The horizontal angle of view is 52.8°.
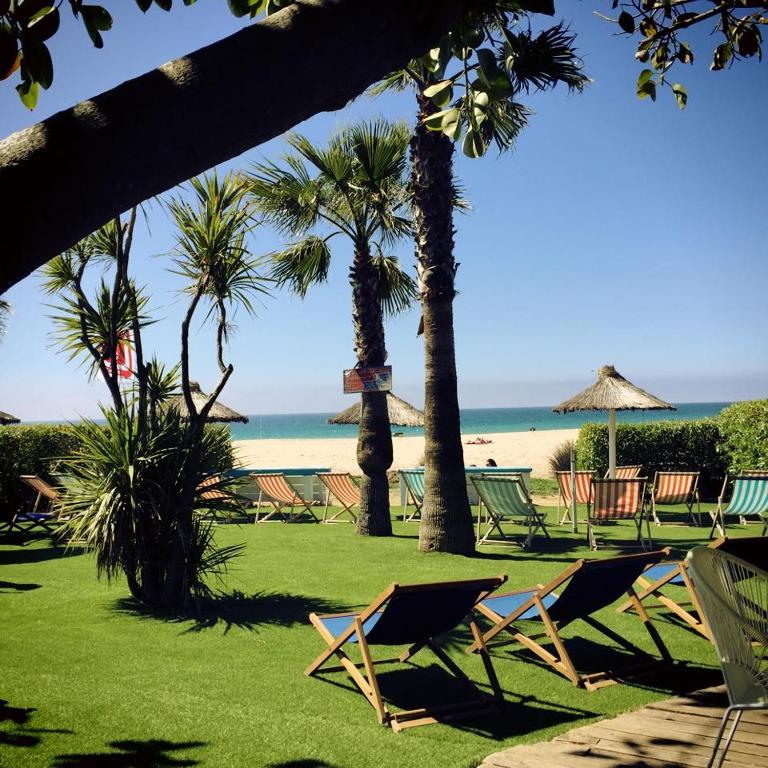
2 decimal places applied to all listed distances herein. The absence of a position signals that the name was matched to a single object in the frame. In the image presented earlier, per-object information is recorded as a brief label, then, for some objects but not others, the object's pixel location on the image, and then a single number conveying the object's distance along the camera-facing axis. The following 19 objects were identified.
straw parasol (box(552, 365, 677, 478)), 14.26
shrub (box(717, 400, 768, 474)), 15.06
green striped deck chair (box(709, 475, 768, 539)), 10.98
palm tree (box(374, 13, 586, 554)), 10.21
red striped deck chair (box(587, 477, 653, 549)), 10.66
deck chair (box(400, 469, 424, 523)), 13.04
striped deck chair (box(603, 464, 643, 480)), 14.14
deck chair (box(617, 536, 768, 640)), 5.21
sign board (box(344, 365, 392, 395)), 11.86
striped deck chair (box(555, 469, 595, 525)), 11.51
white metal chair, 2.93
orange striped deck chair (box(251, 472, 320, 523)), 14.12
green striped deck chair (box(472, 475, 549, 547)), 10.81
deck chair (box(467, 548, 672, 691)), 4.94
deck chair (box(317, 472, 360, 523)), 13.65
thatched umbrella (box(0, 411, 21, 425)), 14.66
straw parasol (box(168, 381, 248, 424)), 17.86
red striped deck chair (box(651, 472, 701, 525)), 12.59
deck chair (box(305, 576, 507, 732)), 4.37
